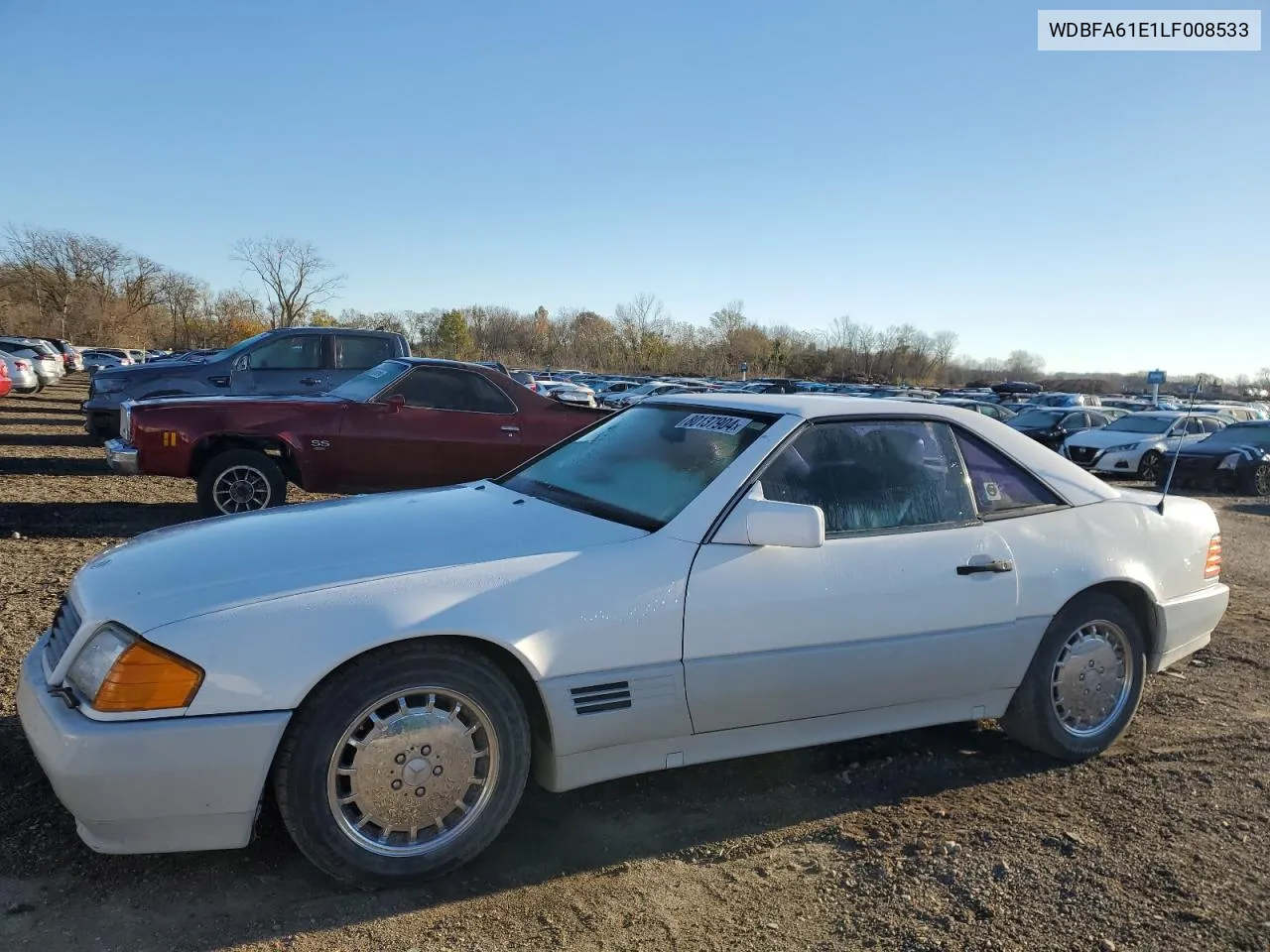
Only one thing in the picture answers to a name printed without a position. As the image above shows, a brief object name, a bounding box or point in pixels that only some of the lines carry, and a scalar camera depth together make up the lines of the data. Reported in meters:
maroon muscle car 7.57
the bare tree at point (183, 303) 77.06
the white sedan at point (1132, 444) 18.20
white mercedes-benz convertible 2.51
